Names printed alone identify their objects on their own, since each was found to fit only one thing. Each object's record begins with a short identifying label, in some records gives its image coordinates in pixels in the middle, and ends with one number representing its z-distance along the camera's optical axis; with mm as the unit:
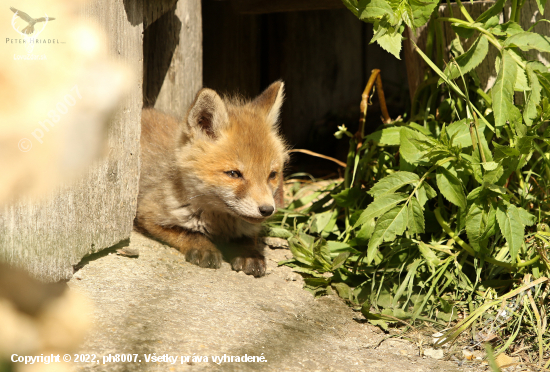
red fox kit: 5961
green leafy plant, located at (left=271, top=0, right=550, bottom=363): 4816
